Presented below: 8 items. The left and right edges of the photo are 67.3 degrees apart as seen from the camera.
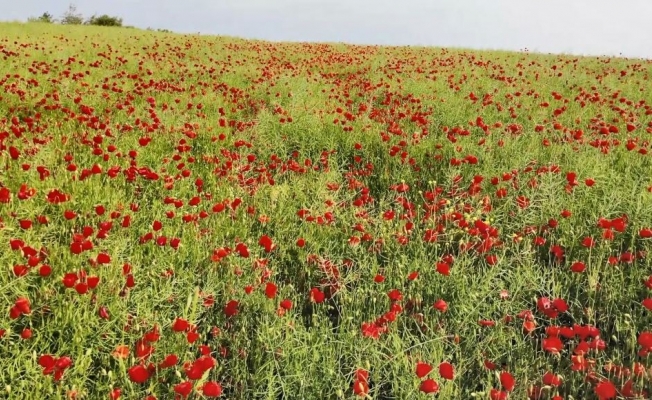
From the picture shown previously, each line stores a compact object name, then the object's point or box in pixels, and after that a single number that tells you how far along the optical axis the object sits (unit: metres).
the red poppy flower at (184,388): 1.89
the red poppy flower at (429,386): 1.88
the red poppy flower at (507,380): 1.90
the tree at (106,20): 43.81
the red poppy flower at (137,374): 1.92
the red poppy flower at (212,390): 1.84
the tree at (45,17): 41.16
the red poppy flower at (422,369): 1.88
